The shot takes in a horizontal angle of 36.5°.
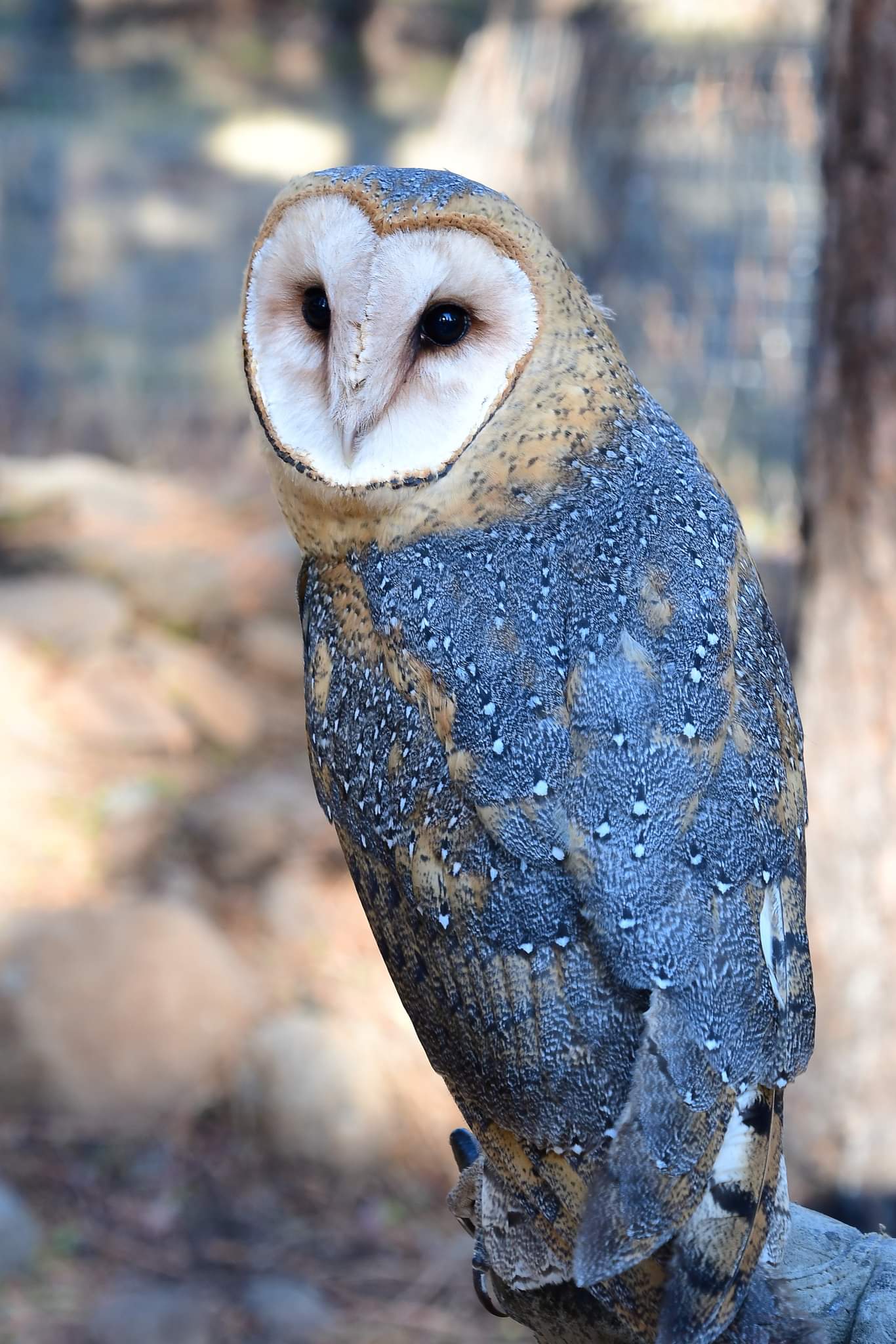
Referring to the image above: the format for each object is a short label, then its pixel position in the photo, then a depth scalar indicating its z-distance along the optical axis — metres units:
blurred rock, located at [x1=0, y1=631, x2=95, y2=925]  4.98
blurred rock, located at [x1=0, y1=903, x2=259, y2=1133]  4.31
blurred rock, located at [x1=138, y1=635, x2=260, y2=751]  6.07
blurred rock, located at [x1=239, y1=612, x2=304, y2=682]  6.49
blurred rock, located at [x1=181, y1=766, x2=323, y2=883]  5.23
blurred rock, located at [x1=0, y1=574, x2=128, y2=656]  6.24
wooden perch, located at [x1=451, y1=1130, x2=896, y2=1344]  1.47
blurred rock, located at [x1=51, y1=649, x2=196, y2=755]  5.78
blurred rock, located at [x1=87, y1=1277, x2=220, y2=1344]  3.57
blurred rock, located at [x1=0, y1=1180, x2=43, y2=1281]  3.78
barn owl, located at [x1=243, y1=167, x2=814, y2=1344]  1.38
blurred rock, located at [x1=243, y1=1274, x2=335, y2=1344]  3.66
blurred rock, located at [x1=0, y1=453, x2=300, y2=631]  6.76
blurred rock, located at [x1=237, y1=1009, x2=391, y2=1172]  4.24
